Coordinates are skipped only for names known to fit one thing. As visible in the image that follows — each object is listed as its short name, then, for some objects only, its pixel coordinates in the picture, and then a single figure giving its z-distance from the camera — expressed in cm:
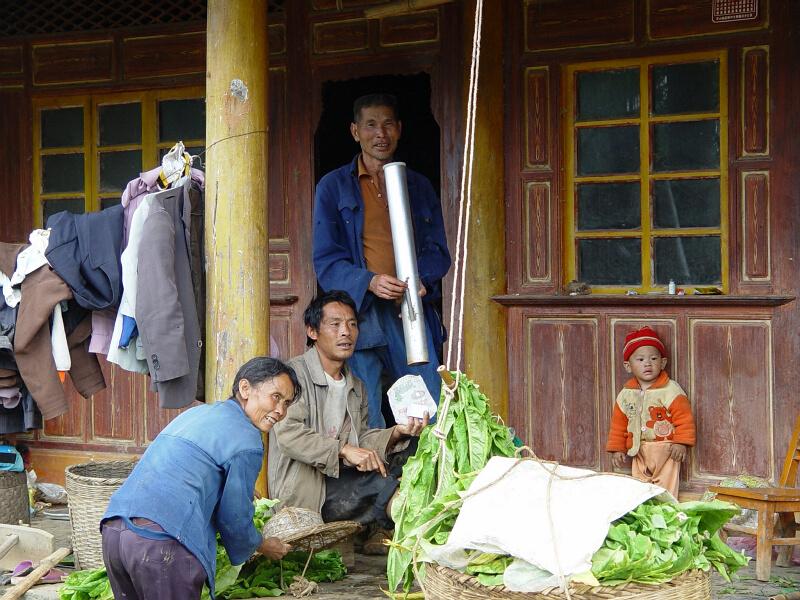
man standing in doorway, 573
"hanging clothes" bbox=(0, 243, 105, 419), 545
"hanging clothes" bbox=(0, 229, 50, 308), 550
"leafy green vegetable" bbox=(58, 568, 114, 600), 472
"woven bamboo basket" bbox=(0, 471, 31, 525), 605
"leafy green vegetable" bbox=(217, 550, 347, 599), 479
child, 625
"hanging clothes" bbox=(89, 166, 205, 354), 543
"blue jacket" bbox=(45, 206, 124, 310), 538
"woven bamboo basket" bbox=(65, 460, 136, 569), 520
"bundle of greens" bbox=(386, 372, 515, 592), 393
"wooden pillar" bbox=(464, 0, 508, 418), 666
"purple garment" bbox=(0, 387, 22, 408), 565
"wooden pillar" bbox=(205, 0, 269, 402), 524
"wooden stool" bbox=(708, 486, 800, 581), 520
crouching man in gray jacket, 529
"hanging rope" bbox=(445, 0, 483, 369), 655
